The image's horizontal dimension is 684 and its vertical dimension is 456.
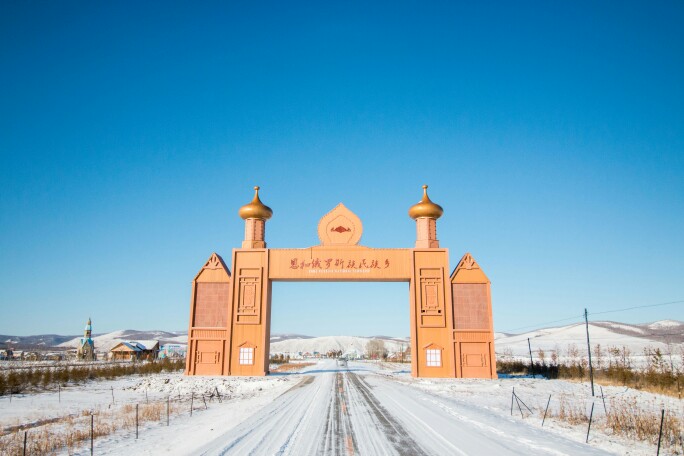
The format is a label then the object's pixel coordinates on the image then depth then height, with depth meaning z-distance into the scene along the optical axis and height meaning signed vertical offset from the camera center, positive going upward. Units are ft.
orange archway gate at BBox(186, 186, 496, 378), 119.75 +7.23
